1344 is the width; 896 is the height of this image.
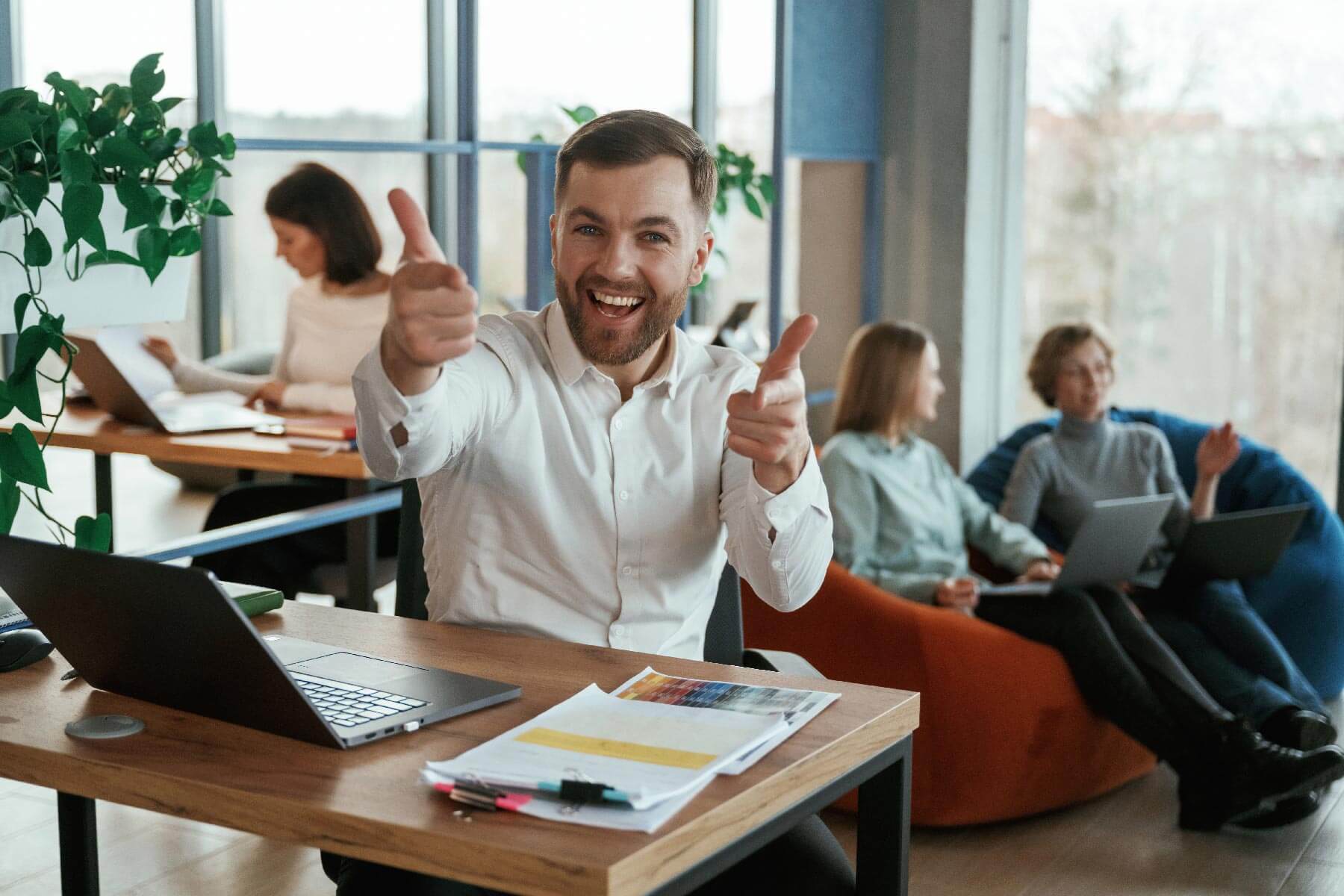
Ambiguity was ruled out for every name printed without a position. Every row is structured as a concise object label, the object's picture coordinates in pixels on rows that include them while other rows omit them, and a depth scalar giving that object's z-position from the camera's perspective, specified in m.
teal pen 1.18
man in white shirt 1.87
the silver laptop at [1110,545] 3.23
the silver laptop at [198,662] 1.29
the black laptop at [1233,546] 3.57
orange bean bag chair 3.14
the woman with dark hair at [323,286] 3.69
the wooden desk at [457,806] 1.13
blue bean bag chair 3.90
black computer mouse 1.58
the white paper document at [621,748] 1.22
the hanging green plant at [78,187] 2.02
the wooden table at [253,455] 3.02
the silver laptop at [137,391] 3.24
